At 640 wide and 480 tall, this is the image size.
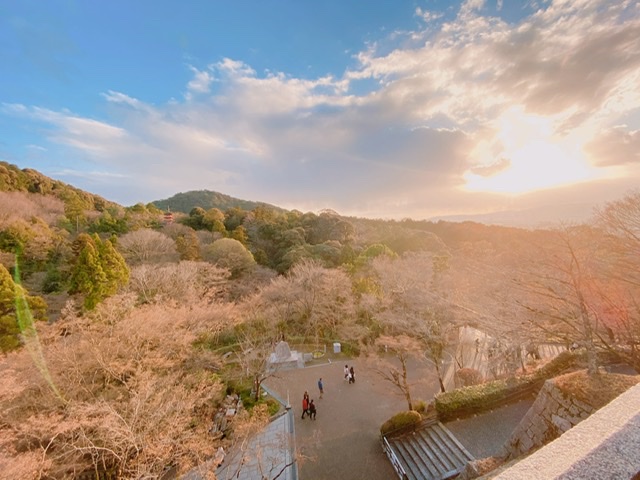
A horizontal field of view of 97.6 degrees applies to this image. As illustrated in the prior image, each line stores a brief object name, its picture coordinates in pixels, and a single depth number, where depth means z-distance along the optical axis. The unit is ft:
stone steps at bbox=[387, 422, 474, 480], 29.12
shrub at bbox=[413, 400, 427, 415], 36.52
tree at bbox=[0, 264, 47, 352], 41.16
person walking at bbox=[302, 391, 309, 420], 39.14
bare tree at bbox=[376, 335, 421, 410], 37.32
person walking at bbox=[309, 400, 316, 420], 38.97
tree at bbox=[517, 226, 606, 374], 24.65
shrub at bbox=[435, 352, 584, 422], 34.65
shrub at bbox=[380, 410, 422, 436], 33.71
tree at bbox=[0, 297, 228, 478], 24.72
